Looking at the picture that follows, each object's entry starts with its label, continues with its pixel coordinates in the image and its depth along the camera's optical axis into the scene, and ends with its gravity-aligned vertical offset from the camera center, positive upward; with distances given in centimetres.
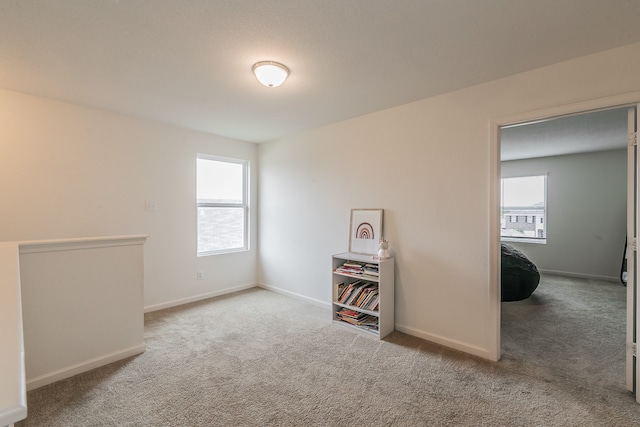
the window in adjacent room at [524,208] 592 +15
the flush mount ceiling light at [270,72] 217 +107
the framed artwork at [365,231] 328 -19
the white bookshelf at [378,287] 292 -79
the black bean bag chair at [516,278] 378 -82
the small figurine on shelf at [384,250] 305 -37
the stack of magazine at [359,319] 305 -113
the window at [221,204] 422 +14
